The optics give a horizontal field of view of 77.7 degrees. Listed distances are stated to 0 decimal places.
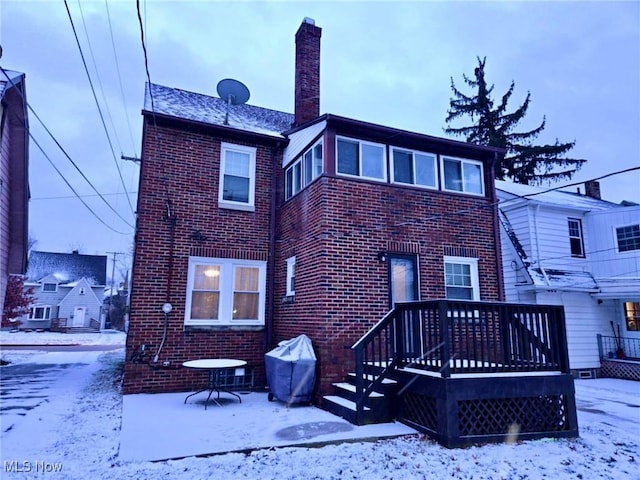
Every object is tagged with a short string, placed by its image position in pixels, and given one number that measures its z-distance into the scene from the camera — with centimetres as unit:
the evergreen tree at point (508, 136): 2459
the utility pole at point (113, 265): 4659
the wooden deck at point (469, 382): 529
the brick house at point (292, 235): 769
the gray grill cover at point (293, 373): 693
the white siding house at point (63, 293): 3888
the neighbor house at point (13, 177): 859
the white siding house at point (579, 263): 1231
